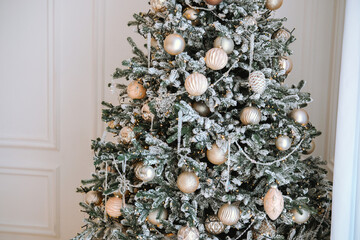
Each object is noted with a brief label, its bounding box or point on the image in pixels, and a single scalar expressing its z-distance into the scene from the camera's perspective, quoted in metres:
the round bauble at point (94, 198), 1.61
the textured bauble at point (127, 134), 1.48
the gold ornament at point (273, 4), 1.50
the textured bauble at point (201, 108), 1.41
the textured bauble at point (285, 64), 1.54
